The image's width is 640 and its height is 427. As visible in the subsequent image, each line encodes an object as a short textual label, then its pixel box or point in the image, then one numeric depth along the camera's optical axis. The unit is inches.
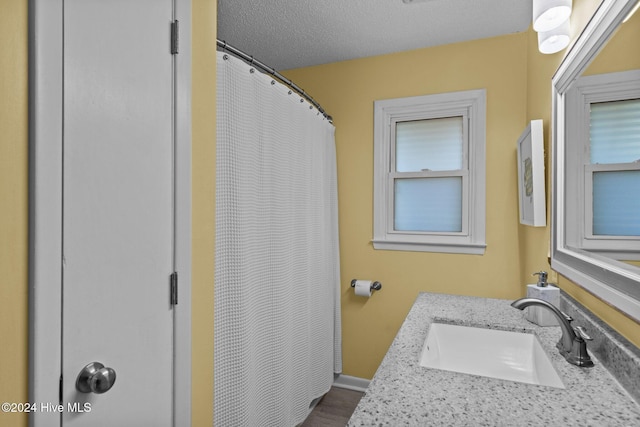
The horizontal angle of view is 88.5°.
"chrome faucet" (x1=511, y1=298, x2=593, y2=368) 39.3
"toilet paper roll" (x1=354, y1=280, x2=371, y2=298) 95.5
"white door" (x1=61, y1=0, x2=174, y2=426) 29.3
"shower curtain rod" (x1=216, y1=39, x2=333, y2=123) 52.1
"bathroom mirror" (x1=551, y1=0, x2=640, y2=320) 33.3
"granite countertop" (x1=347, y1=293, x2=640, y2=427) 29.7
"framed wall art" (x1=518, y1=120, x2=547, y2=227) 61.1
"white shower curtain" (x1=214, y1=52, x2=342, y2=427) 52.5
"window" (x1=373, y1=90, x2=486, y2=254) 89.0
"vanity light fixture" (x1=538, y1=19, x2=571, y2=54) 51.5
